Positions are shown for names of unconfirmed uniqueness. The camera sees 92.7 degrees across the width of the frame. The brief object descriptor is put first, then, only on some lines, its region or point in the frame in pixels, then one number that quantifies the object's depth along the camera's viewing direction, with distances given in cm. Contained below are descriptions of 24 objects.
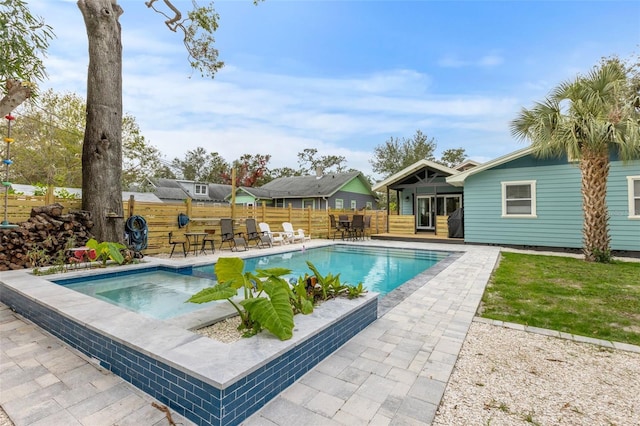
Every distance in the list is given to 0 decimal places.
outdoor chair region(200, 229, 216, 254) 924
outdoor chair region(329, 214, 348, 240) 1450
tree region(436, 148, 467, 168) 3403
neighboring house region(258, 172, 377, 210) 2273
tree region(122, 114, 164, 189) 2095
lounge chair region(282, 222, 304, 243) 1246
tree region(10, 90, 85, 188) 1656
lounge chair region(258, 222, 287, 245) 1109
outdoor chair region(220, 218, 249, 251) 999
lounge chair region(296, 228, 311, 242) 1266
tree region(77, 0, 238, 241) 673
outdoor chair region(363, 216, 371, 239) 1461
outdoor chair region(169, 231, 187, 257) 859
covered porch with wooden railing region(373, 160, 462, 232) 1407
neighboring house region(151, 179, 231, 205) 2553
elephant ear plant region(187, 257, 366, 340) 231
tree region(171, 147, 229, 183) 4034
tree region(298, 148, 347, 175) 3897
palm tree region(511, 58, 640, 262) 734
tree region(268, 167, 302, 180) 3762
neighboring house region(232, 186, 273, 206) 2431
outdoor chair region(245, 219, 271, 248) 1087
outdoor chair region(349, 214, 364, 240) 1423
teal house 912
